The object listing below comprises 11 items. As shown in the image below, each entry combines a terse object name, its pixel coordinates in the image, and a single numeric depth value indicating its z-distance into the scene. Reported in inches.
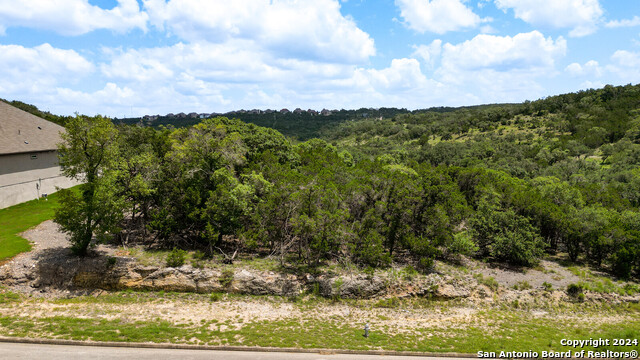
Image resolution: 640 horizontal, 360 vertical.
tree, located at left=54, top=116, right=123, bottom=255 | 917.8
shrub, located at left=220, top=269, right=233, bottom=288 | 996.4
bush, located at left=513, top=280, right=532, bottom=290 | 1081.4
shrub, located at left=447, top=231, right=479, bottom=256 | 1180.3
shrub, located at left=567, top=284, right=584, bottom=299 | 1061.8
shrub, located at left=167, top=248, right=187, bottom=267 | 1008.9
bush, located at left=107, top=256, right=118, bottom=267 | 970.8
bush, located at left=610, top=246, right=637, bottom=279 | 1134.4
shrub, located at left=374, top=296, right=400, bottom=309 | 997.2
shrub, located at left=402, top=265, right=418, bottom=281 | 1075.7
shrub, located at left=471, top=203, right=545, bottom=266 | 1222.9
